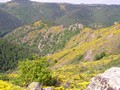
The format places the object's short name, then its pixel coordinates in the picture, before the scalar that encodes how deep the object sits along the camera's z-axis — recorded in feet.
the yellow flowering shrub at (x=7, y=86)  105.12
